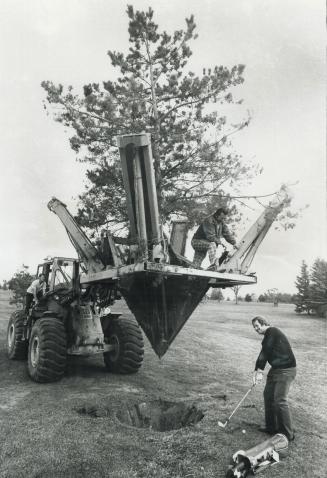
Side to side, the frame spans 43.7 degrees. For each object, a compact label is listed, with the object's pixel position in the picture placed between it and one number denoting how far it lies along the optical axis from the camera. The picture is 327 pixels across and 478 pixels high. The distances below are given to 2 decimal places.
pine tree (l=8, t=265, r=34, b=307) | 20.89
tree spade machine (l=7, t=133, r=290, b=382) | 5.84
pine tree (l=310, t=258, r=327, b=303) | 27.94
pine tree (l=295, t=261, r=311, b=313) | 29.75
